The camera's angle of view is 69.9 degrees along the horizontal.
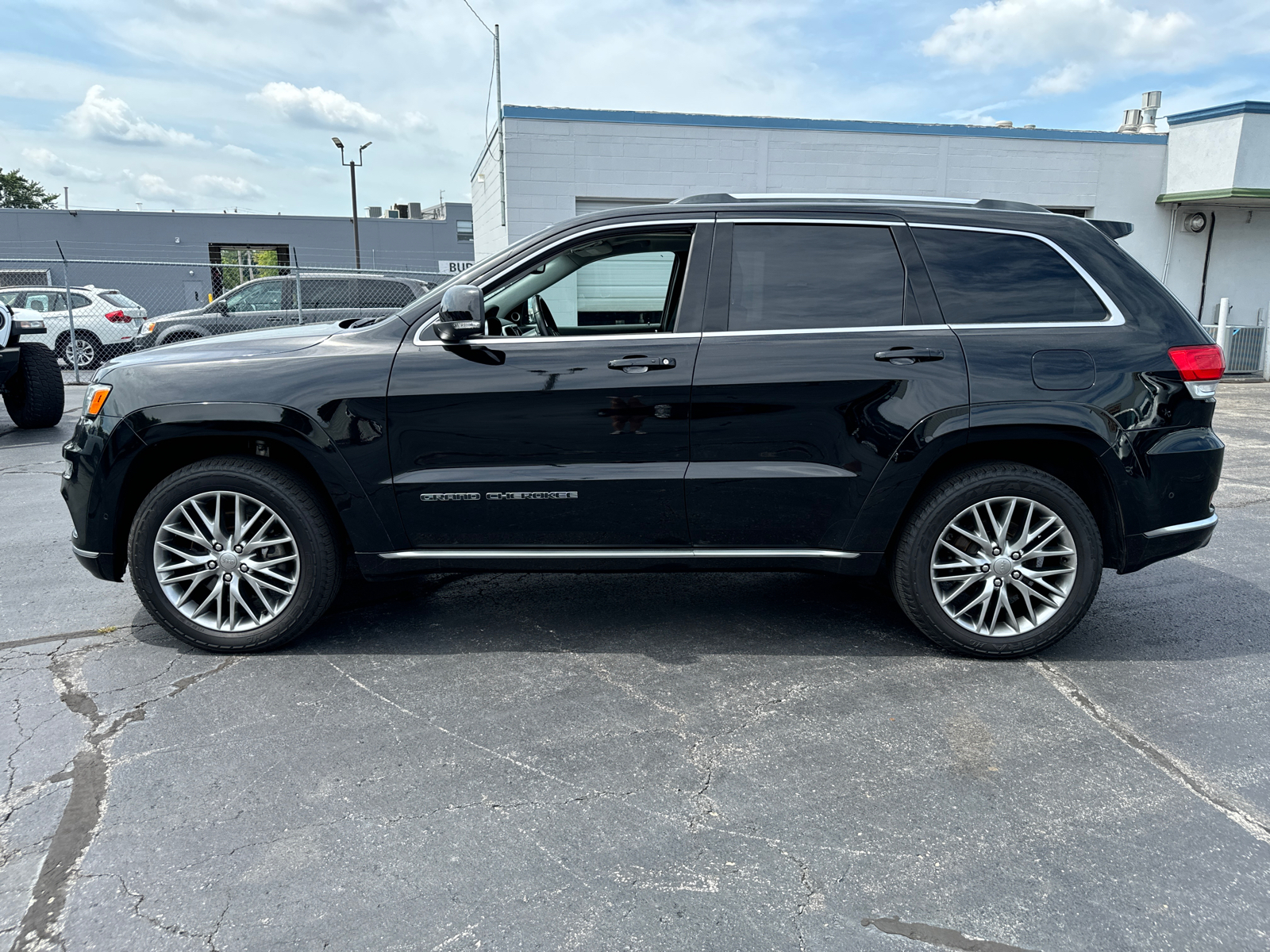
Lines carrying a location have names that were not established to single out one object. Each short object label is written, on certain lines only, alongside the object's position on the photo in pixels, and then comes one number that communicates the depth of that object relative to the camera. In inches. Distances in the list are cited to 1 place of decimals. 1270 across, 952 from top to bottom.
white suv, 669.9
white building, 579.2
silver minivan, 559.2
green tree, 2297.0
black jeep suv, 146.0
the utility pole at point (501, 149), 568.0
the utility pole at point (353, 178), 1381.6
